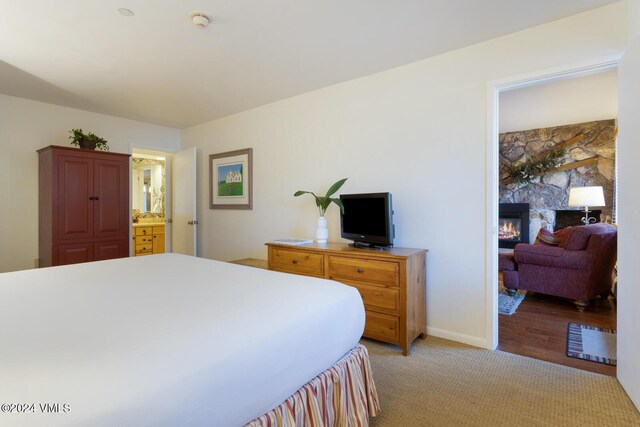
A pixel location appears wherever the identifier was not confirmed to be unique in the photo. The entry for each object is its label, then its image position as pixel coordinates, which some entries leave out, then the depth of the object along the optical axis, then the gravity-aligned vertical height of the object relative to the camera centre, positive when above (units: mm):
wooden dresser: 2441 -579
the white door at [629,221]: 1784 -56
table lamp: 4578 +230
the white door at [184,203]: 4766 +119
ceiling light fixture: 2063 +1317
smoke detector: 2125 +1306
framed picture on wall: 4270 +444
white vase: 3271 -207
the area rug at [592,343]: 2352 -1075
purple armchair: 3375 -581
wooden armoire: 3541 +60
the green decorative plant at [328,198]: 3160 +131
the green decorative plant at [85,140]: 3805 +864
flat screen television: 2699 -75
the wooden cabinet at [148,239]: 5571 -520
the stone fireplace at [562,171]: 4934 +672
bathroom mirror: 6211 +471
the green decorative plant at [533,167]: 5375 +798
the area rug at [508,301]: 3428 -1059
